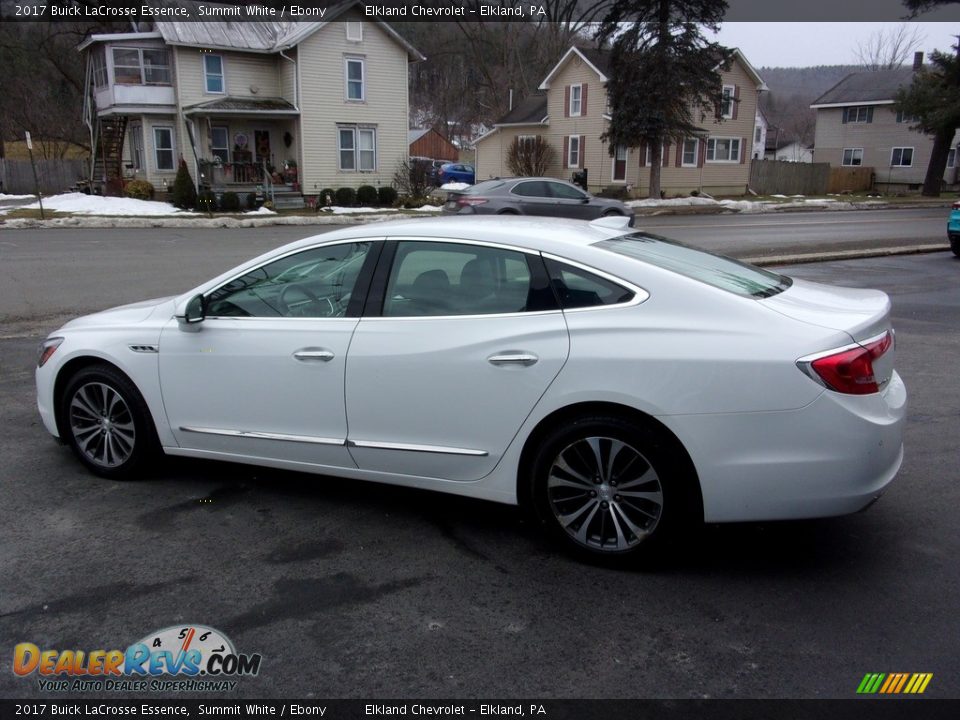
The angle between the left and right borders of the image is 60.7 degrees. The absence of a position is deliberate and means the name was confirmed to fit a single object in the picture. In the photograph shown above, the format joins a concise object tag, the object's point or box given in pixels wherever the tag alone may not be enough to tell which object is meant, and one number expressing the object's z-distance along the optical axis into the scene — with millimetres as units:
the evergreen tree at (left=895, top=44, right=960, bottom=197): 43531
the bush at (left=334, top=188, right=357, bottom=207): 33812
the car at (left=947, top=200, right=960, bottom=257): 15531
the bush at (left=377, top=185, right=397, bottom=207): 34312
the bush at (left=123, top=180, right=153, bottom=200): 32750
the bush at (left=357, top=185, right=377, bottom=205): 33844
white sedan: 3514
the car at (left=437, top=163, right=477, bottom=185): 52578
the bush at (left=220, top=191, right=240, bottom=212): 30359
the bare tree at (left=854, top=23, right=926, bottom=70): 88100
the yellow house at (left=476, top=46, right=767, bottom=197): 42875
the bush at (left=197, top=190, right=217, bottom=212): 30016
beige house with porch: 32969
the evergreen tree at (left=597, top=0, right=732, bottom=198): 35281
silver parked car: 21297
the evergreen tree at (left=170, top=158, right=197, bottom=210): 29712
